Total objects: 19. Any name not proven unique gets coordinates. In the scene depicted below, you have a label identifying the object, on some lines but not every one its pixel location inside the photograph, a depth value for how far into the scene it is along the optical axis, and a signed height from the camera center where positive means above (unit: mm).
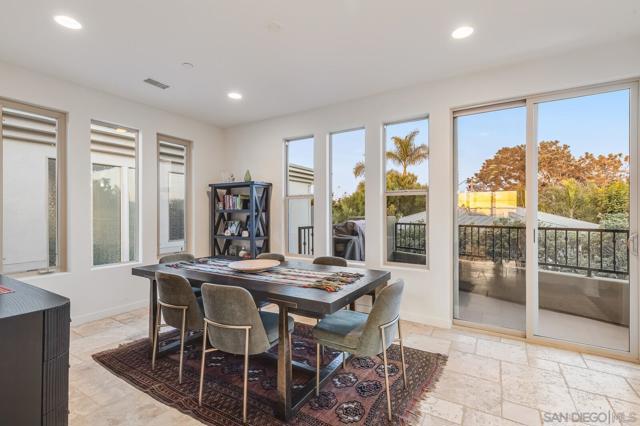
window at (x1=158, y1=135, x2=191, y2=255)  4672 +283
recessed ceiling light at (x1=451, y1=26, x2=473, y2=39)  2566 +1473
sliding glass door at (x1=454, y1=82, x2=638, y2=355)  2848 -75
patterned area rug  2016 -1304
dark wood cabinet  1025 -510
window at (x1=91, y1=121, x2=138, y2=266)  3955 +243
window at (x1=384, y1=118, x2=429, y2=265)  3764 +244
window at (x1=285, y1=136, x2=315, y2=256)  4652 +235
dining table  1956 -556
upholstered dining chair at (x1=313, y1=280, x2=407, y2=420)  1958 -811
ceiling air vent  3516 +1467
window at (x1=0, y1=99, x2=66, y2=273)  3275 +265
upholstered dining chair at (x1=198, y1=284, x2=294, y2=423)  1952 -704
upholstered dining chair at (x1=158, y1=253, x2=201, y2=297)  3332 -509
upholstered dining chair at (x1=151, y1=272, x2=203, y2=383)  2398 -707
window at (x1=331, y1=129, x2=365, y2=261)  4199 +229
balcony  2889 -703
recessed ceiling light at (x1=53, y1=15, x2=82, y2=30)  2393 +1480
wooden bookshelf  4691 -73
